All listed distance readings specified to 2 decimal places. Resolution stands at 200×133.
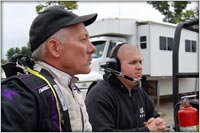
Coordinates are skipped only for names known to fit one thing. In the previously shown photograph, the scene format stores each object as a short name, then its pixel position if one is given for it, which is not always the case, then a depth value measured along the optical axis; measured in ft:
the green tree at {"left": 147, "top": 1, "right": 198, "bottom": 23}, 38.52
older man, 3.30
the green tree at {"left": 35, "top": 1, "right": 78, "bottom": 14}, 21.80
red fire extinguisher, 5.89
